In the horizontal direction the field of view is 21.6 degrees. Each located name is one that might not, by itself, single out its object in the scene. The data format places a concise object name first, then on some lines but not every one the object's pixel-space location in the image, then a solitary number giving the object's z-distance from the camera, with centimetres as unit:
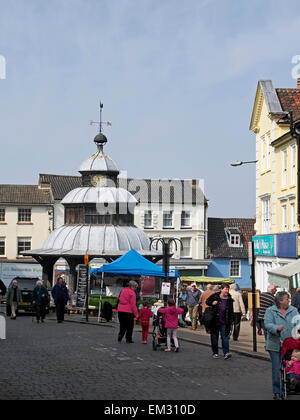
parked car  3516
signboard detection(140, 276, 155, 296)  3447
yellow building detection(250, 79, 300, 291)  3559
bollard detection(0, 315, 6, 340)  2197
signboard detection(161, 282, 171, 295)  2552
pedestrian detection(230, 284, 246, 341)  2273
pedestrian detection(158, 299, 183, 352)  1858
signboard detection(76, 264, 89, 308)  3278
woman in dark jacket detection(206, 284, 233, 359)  1677
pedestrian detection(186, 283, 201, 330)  2720
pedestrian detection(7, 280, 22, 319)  3064
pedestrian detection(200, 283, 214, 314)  2349
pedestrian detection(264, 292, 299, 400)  1144
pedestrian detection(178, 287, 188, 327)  2875
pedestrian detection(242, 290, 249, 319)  3660
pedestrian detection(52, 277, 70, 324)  2927
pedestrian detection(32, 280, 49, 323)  2873
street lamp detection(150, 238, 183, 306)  2685
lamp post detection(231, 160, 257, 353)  1878
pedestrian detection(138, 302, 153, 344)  2075
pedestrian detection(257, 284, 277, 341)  1767
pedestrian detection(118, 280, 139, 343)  2009
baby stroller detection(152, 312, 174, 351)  1891
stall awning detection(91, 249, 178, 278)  3209
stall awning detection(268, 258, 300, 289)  2539
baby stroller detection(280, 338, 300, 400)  1132
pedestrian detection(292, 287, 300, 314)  2000
